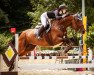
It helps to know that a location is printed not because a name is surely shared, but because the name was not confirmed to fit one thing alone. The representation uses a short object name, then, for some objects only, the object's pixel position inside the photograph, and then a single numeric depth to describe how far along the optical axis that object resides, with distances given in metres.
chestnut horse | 14.77
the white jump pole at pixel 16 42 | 10.10
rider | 14.61
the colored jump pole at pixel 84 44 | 15.81
